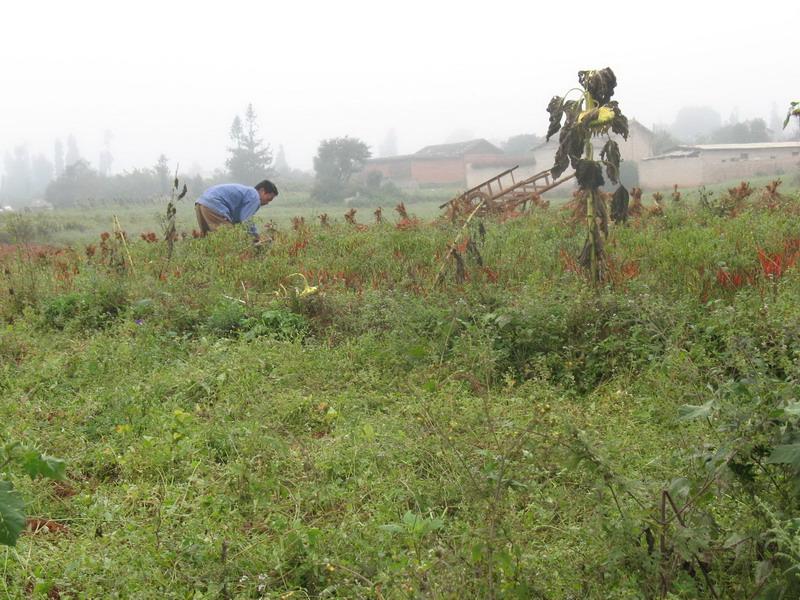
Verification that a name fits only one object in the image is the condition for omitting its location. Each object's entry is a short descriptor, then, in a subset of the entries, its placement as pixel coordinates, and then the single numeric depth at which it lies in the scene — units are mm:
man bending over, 11078
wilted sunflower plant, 5535
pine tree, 64438
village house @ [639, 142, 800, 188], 40531
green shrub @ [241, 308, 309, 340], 6359
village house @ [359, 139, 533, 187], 58062
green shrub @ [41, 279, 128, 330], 7215
